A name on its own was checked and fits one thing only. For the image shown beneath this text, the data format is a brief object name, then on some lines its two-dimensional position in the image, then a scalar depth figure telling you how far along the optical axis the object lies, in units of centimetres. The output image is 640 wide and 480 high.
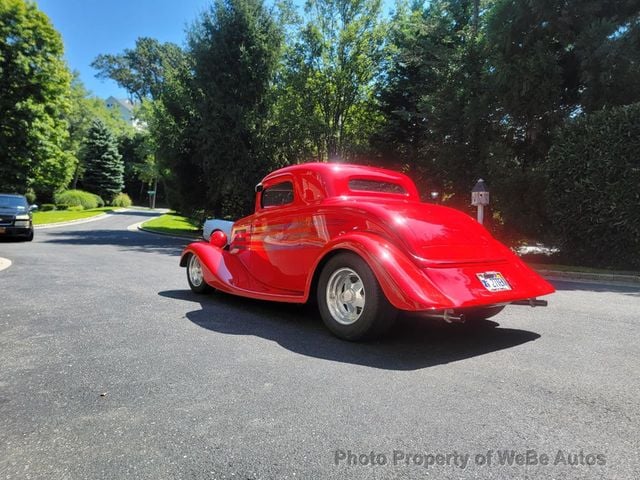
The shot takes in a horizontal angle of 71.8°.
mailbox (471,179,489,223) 1195
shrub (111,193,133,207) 5359
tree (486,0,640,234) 1213
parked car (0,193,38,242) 1455
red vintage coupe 392
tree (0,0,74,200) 2714
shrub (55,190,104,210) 4142
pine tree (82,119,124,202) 5044
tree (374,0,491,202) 1512
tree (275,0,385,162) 1989
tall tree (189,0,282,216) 1931
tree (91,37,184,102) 6144
